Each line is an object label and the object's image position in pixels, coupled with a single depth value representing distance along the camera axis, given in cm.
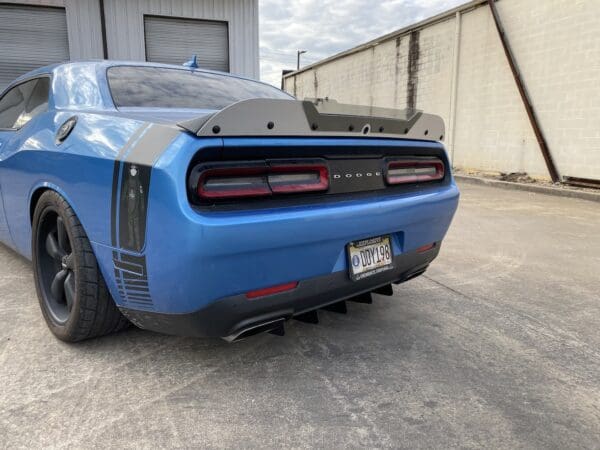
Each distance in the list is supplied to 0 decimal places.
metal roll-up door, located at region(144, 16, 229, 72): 928
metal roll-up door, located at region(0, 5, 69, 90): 859
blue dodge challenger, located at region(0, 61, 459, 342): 161
